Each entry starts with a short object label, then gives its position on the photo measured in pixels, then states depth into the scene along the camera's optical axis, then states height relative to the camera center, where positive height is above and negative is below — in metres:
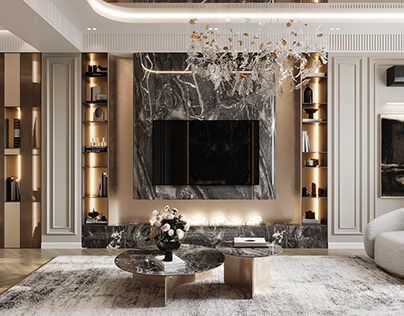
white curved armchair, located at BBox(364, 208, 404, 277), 4.68 -0.83
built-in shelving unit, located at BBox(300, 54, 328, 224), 6.56 +0.14
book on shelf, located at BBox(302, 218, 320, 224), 6.60 -0.84
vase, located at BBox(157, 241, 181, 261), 4.09 -0.74
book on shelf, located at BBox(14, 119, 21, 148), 6.50 +0.33
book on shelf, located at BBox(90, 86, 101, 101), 6.62 +0.89
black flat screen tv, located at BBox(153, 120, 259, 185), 6.54 +0.07
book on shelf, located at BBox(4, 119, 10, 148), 6.48 +0.33
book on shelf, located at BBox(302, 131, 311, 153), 6.57 +0.21
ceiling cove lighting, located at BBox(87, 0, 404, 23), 5.72 +1.69
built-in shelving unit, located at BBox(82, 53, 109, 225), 6.57 +0.26
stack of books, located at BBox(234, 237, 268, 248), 4.48 -0.77
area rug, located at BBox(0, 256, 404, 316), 3.78 -1.15
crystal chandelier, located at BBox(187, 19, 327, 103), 4.30 +0.83
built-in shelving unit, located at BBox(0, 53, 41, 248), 6.48 +0.11
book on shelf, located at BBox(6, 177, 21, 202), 6.48 -0.41
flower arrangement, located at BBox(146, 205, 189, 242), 4.10 -0.58
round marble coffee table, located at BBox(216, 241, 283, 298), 4.18 -0.94
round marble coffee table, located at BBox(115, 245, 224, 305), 3.87 -0.87
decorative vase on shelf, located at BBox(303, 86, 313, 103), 6.59 +0.84
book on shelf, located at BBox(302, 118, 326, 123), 6.51 +0.49
